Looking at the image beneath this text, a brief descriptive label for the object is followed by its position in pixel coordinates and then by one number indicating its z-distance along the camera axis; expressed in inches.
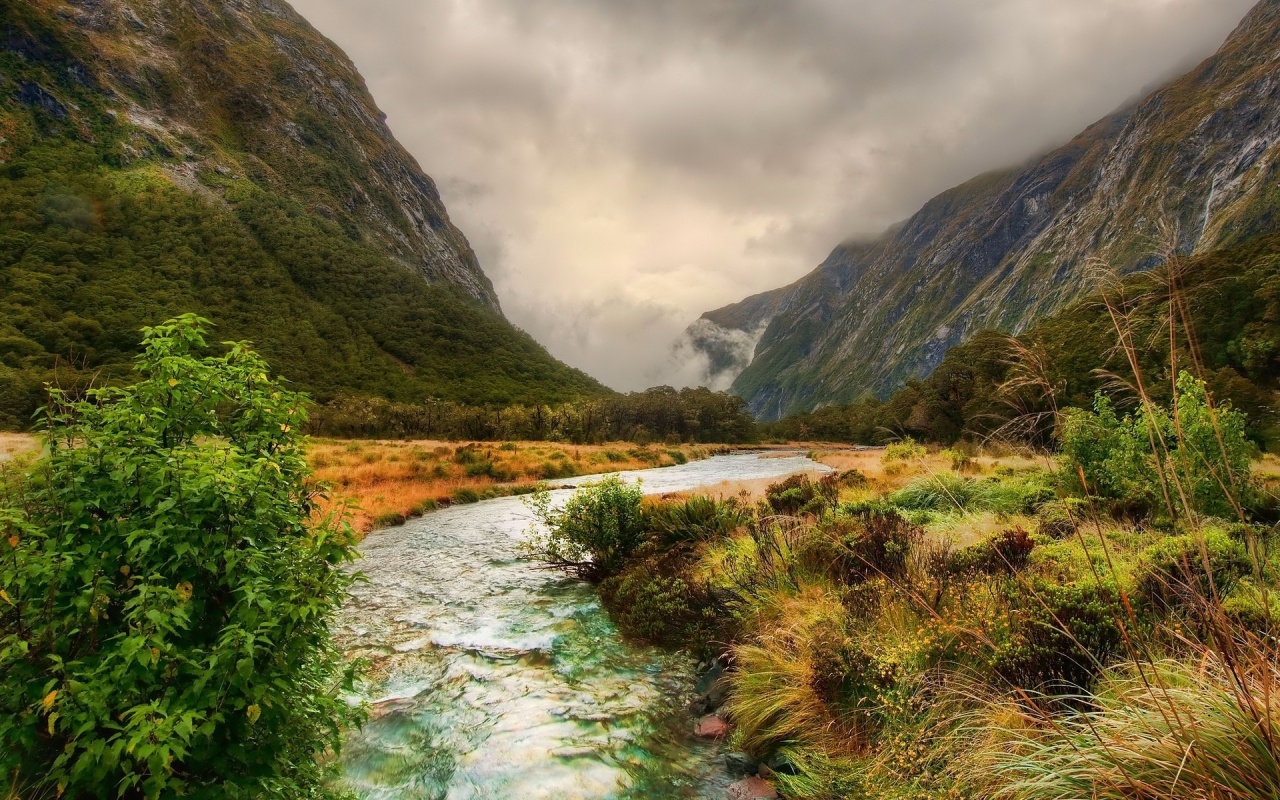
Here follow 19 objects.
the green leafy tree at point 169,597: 108.7
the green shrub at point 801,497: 464.4
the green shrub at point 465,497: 957.9
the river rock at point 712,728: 234.8
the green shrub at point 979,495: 459.5
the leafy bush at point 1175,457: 328.5
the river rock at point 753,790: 190.4
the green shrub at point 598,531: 463.8
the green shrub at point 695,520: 457.7
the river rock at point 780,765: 195.8
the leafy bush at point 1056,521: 316.2
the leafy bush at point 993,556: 237.9
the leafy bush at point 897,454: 931.5
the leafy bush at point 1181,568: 185.2
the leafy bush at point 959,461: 770.5
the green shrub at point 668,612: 321.1
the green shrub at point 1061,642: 167.2
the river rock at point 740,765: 207.8
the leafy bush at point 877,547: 271.3
